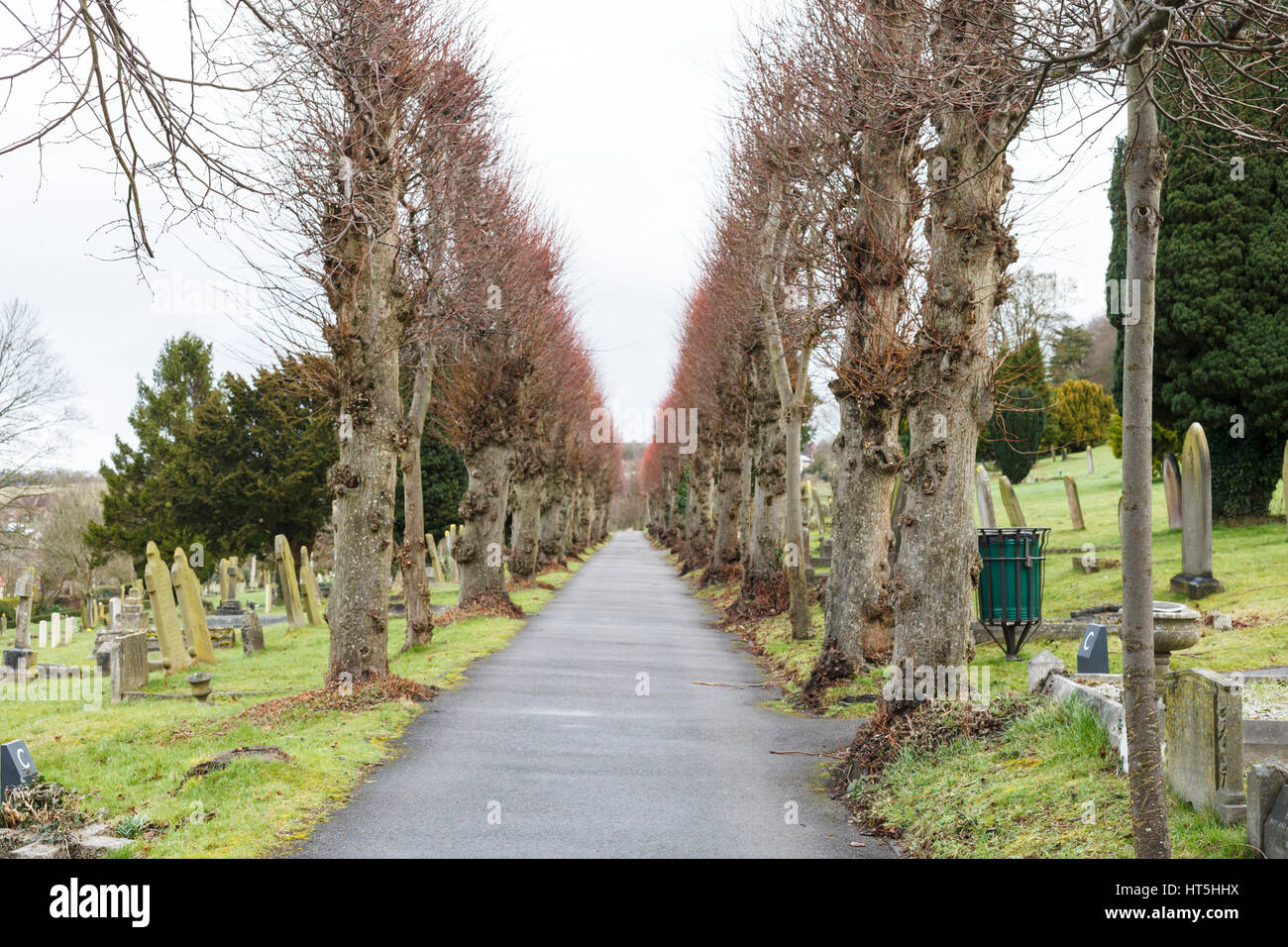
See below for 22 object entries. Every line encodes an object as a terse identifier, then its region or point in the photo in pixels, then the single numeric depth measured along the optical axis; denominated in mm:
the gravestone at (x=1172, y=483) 19598
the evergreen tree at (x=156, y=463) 42906
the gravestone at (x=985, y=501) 20641
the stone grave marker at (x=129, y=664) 13688
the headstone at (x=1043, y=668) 8875
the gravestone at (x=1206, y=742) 5660
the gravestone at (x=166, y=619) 15898
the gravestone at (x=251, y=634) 18391
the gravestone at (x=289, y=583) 22375
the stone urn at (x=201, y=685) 12781
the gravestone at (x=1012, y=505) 22228
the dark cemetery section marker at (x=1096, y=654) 9062
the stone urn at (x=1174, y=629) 7965
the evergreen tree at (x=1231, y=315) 20672
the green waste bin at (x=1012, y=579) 12508
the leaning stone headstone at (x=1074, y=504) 27641
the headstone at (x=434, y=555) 34716
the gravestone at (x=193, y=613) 16750
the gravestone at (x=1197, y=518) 14727
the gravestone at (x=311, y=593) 23938
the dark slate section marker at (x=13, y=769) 7125
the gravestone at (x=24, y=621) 25786
